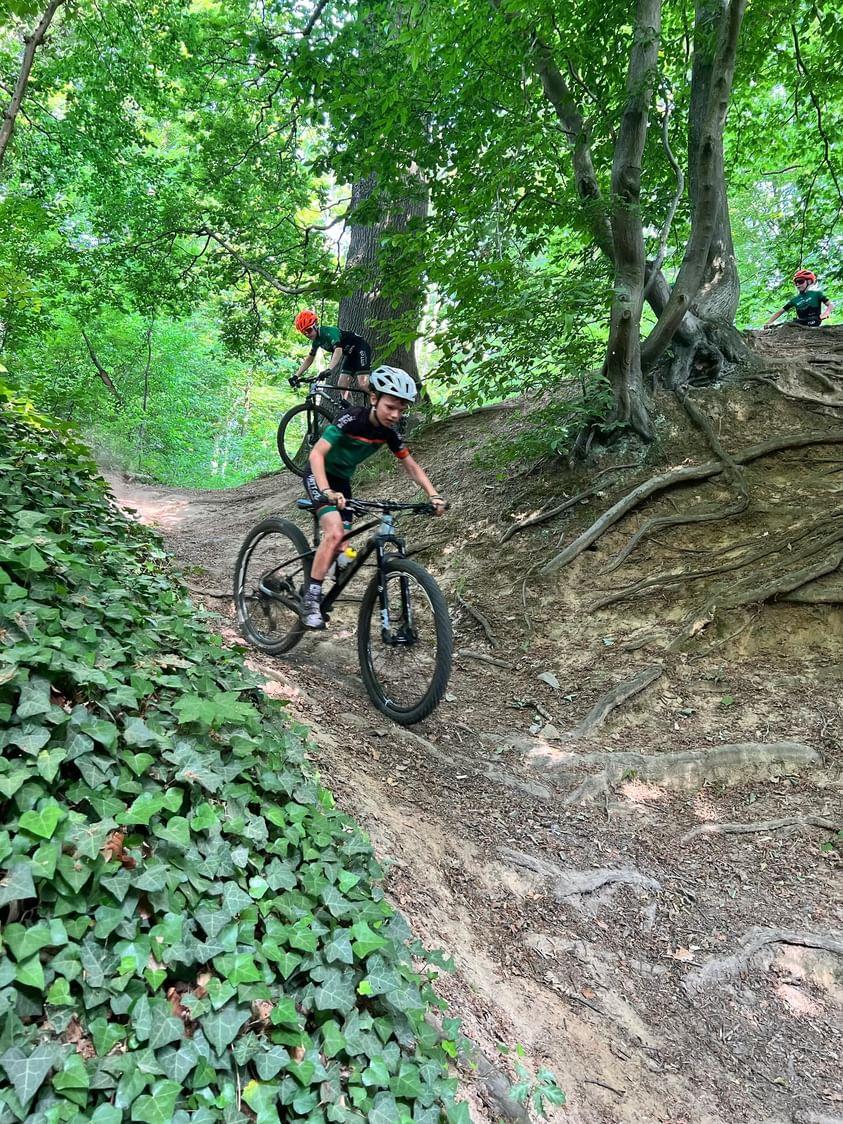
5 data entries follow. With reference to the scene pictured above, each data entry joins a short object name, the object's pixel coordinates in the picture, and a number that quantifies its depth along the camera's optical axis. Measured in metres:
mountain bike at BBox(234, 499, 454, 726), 3.97
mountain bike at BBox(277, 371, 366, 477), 7.73
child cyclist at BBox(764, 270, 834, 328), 9.68
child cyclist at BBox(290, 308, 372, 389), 7.50
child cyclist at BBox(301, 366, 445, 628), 4.19
